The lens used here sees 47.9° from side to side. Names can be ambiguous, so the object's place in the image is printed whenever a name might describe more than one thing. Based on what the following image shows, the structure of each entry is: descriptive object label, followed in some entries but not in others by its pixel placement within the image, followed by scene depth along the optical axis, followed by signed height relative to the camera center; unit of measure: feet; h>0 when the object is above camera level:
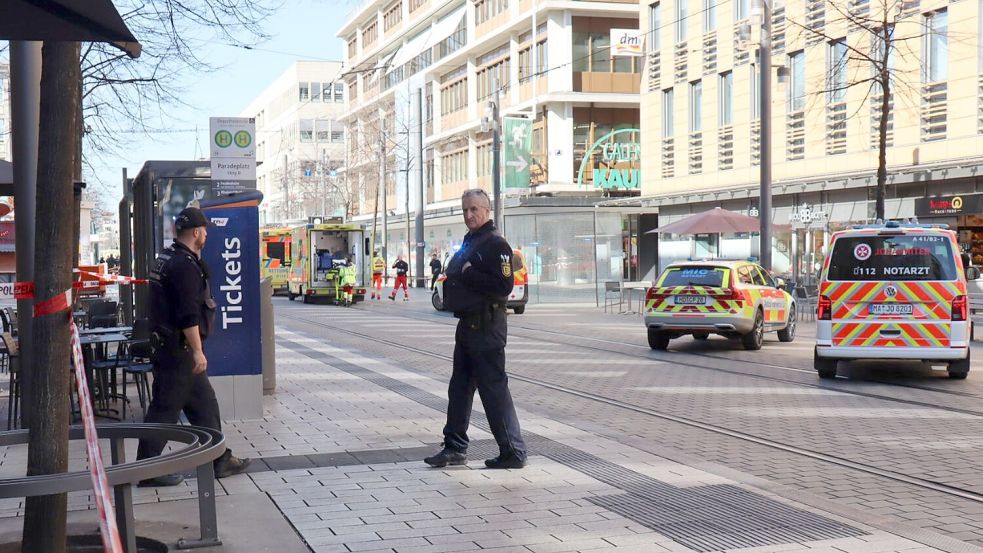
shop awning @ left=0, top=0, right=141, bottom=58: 13.08 +2.78
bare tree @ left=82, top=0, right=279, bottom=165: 40.32 +8.69
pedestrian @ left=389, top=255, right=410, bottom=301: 132.16 -2.43
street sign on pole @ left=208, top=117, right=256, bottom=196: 33.19 +3.02
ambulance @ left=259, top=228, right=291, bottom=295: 145.89 -0.39
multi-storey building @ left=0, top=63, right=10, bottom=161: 266.28 +35.93
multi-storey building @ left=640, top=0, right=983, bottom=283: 90.84 +12.64
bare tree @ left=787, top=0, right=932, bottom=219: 79.15 +16.83
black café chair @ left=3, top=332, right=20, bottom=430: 32.78 -3.83
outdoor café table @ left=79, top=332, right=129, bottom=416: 33.47 -2.76
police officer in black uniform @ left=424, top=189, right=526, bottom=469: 24.20 -1.85
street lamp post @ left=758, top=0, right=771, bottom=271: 81.15 +8.32
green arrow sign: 141.90 +13.06
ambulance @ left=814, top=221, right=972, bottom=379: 44.39 -2.13
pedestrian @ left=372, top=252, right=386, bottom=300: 136.05 -2.81
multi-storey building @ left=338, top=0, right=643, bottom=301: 118.83 +22.68
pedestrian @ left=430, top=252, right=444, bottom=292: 132.15 -1.97
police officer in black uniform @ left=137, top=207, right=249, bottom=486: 22.93 -1.59
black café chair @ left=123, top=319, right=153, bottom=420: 33.12 -3.31
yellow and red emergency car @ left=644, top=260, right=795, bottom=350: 59.77 -3.02
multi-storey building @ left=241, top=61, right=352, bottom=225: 278.05 +34.32
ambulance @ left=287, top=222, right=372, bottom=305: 125.70 -0.74
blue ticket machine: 31.68 -1.30
